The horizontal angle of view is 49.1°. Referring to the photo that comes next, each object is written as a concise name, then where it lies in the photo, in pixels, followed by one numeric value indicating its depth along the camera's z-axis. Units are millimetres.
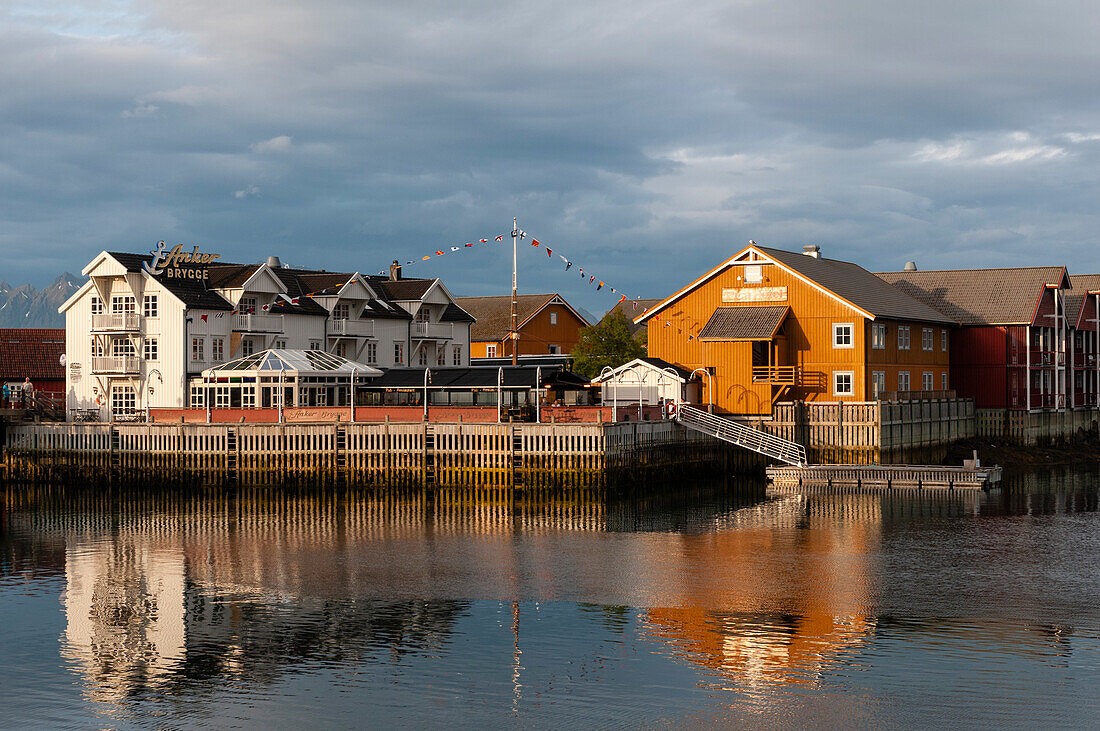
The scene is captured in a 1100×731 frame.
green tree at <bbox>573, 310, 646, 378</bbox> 91562
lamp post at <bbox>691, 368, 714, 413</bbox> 68969
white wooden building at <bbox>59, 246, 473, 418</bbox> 70250
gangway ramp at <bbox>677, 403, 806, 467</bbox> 61969
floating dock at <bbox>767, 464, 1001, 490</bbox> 57312
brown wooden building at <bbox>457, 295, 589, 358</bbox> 109250
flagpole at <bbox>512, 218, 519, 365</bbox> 70069
